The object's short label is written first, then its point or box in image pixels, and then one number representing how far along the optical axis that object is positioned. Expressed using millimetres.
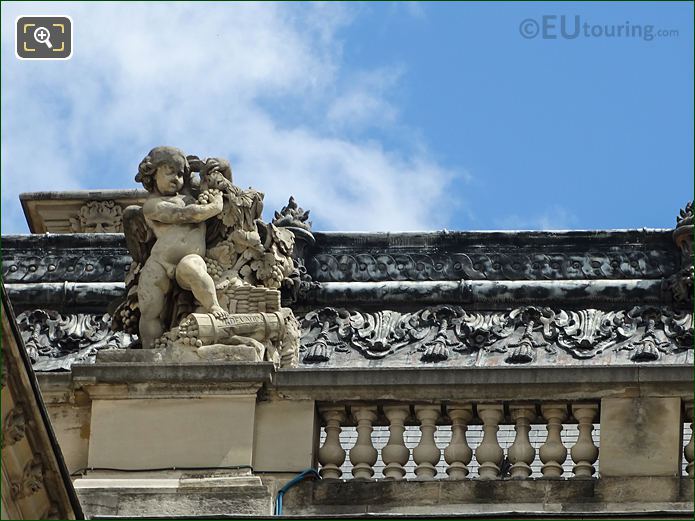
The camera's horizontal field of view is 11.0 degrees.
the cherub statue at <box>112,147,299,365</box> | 30188
